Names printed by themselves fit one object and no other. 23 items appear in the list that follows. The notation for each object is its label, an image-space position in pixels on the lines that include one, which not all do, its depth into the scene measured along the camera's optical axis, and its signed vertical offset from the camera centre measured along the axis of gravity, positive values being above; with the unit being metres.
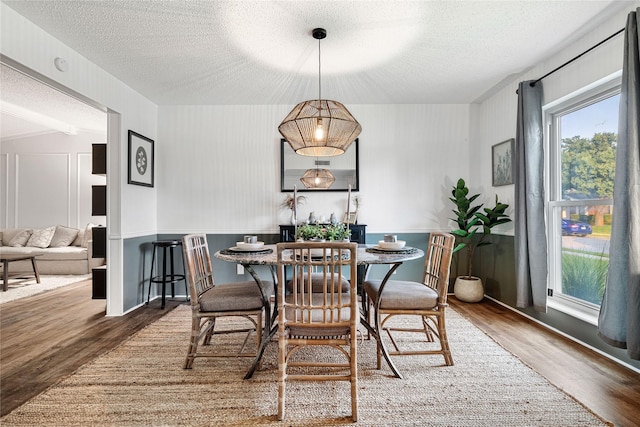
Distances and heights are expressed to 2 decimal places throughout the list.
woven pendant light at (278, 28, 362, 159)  2.22 +0.64
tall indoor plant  3.41 -0.15
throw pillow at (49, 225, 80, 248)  5.61 -0.38
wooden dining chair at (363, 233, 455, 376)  2.08 -0.56
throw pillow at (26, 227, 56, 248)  5.51 -0.39
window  2.37 +0.18
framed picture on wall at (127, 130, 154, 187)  3.44 +0.63
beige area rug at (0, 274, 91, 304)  4.00 -1.00
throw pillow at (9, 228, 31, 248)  5.57 -0.42
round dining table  1.89 -0.27
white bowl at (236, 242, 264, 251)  2.18 -0.22
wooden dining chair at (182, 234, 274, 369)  2.05 -0.56
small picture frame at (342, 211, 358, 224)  3.96 -0.03
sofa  5.24 -0.56
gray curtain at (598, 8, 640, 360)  1.82 -0.07
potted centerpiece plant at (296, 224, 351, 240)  2.36 -0.14
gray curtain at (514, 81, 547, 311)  2.74 +0.09
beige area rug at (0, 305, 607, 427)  1.58 -1.02
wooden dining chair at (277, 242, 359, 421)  1.60 -0.56
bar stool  3.53 -0.62
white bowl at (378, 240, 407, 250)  2.20 -0.21
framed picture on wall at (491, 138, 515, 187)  3.35 +0.59
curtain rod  2.12 +1.20
